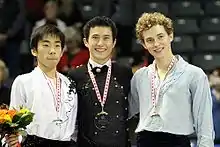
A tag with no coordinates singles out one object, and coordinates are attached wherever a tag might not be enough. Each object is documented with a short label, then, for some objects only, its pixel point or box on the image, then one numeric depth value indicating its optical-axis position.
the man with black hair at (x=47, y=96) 7.73
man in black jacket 8.03
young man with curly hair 7.60
